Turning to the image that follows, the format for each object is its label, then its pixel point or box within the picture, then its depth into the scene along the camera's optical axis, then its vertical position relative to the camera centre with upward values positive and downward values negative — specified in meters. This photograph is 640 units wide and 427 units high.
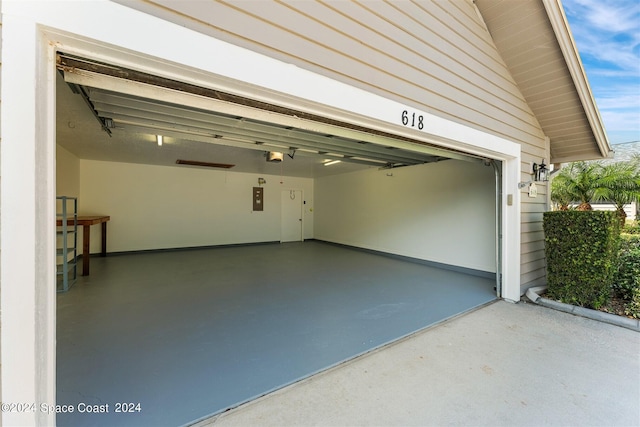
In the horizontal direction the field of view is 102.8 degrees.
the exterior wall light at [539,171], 4.00 +0.67
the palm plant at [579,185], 6.21 +0.72
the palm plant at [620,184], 5.61 +0.67
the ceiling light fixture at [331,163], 6.46 +1.34
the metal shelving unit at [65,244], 3.89 -0.60
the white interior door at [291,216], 9.41 -0.10
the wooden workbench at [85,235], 4.75 -0.40
